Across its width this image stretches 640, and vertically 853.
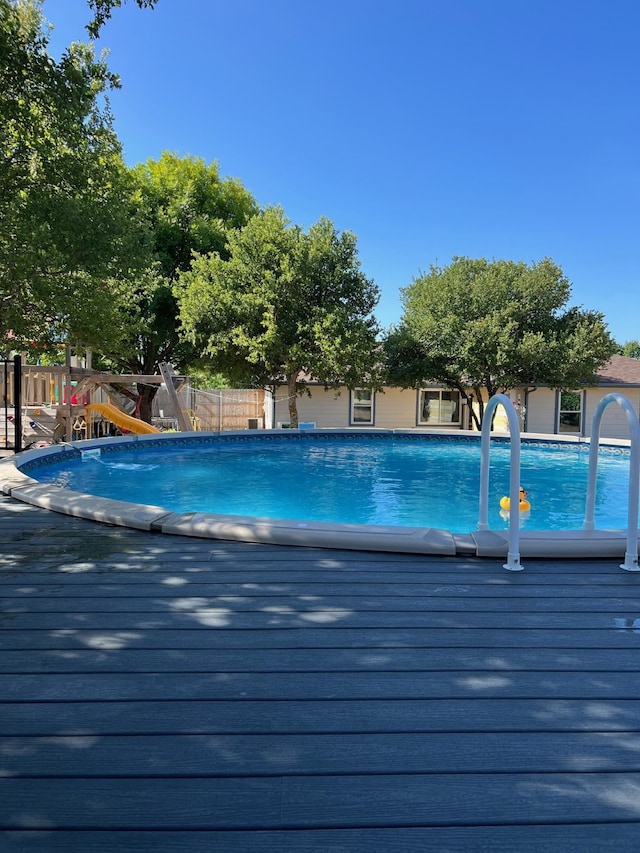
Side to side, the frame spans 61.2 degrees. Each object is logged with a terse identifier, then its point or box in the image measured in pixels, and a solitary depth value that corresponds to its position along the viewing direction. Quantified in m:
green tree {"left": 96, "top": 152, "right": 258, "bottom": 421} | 19.23
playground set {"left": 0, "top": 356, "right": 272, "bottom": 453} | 12.99
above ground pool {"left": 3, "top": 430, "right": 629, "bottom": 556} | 3.59
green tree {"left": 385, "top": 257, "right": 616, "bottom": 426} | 16.94
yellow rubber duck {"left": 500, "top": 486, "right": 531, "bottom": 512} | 7.27
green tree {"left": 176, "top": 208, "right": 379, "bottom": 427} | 16.31
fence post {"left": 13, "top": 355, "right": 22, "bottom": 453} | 7.70
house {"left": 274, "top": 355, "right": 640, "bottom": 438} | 19.73
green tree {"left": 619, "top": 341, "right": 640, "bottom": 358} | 65.38
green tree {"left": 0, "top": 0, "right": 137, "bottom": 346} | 7.26
